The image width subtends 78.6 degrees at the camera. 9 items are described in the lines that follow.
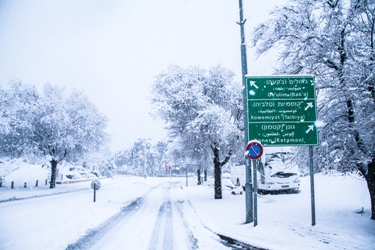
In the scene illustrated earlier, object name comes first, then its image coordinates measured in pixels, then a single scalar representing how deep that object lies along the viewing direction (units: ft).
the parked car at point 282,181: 61.00
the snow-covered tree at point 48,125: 79.61
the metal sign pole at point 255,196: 26.09
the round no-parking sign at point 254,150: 25.96
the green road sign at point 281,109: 27.45
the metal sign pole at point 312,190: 26.23
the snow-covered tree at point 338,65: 25.03
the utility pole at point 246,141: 27.58
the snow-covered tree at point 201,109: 47.34
